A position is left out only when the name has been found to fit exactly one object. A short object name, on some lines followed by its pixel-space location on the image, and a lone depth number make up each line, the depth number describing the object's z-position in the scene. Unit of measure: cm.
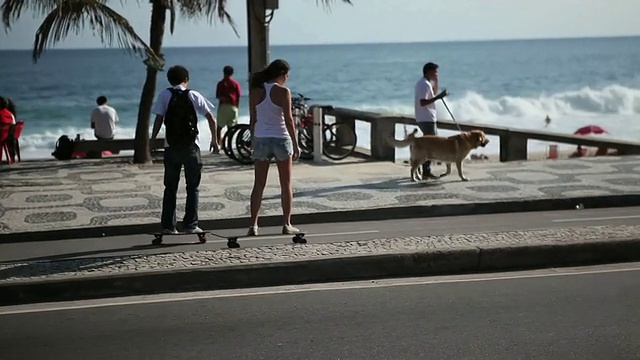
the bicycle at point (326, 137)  1745
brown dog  1407
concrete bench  1944
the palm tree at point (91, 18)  1499
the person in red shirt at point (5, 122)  1879
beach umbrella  3060
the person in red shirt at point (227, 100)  1964
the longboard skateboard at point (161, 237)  990
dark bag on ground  1933
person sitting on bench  2044
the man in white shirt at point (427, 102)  1434
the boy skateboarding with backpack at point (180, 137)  949
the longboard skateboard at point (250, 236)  923
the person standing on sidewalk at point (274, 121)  962
